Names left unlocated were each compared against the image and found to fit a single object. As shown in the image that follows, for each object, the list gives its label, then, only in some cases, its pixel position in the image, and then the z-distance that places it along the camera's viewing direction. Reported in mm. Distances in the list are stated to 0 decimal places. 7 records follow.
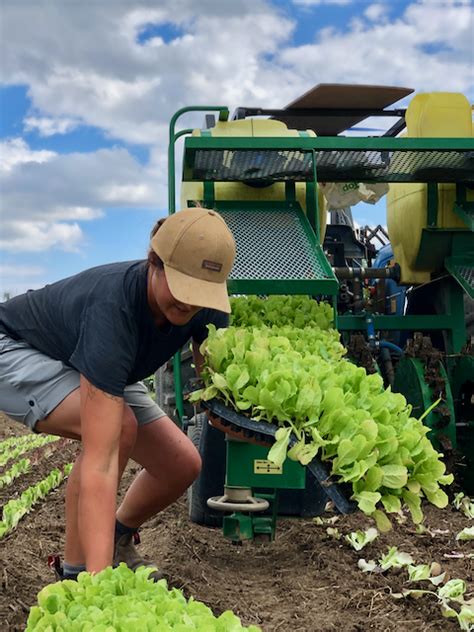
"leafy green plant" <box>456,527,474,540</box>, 4082
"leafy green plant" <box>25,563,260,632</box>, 1955
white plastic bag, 5402
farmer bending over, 2467
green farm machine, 3914
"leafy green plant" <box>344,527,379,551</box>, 3954
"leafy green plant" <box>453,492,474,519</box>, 4613
